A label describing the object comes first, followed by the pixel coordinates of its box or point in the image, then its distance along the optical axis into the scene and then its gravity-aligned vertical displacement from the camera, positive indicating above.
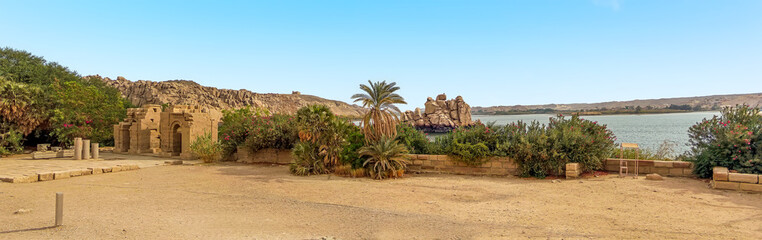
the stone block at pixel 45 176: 10.85 -1.69
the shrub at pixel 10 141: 18.03 -1.22
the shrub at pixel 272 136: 14.02 -0.70
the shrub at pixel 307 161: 11.41 -1.32
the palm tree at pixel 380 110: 11.10 +0.19
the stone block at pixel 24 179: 10.30 -1.69
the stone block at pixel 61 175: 11.13 -1.70
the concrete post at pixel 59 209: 5.75 -1.42
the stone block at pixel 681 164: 9.86 -1.18
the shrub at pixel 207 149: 14.92 -1.26
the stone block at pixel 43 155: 17.12 -1.76
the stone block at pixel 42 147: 19.94 -1.61
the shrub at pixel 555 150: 10.09 -0.86
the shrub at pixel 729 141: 8.78 -0.57
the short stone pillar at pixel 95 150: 17.22 -1.51
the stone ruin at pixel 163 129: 16.73 -0.62
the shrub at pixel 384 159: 10.47 -1.14
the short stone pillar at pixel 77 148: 16.53 -1.37
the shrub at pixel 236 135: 15.12 -0.73
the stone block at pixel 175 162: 14.69 -1.75
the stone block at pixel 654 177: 9.38 -1.43
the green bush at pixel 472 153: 10.70 -1.00
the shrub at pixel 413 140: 11.98 -0.71
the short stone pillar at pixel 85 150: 16.78 -1.47
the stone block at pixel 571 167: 9.72 -1.24
